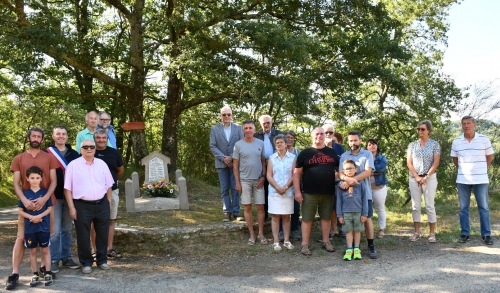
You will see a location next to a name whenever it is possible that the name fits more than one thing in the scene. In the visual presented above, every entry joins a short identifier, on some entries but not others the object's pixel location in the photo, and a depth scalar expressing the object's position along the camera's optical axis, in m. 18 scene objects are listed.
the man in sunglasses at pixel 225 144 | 7.03
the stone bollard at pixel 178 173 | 9.79
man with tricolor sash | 5.40
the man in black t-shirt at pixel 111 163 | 5.75
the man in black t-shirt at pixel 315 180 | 5.93
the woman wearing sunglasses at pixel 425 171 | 6.50
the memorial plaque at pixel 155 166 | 9.52
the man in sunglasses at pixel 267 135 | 6.68
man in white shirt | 6.35
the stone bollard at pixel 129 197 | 8.38
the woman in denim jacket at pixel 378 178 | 6.71
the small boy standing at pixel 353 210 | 5.74
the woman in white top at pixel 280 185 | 6.14
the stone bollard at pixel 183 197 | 8.62
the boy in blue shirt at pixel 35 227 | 4.86
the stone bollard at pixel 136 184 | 9.45
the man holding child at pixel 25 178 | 4.86
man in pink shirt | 5.23
